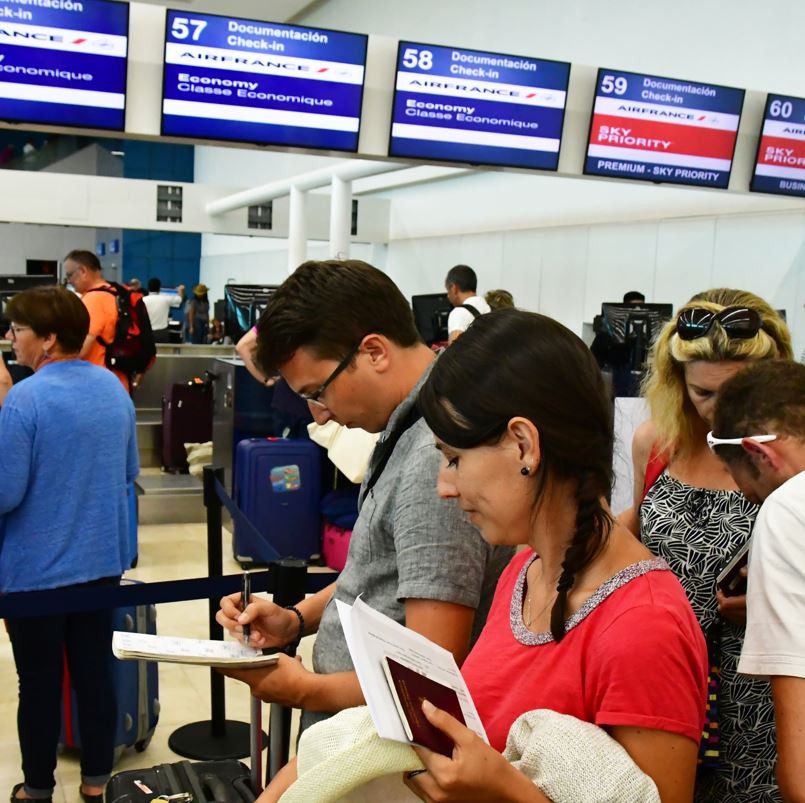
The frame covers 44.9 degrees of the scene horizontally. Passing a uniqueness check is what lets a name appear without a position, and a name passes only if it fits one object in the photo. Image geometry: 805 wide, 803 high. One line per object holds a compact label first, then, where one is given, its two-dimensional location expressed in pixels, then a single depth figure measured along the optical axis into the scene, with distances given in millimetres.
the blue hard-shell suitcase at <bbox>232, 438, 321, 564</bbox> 6500
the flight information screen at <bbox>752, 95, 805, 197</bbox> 7230
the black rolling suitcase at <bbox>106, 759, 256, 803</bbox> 2412
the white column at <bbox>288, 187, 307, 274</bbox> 12070
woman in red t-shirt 1152
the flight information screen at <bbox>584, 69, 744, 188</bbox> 6816
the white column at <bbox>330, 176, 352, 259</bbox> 11156
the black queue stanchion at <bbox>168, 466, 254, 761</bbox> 3846
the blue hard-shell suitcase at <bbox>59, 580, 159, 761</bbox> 3773
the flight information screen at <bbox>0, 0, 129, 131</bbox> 5430
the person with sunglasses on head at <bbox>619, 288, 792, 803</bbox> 1716
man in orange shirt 6559
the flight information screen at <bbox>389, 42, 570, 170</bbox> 6309
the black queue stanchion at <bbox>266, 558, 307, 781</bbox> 2462
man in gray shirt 1534
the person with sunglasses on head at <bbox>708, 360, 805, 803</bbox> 1359
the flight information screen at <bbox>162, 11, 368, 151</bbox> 5797
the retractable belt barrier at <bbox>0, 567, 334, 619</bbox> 2602
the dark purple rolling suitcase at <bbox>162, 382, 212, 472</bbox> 8703
